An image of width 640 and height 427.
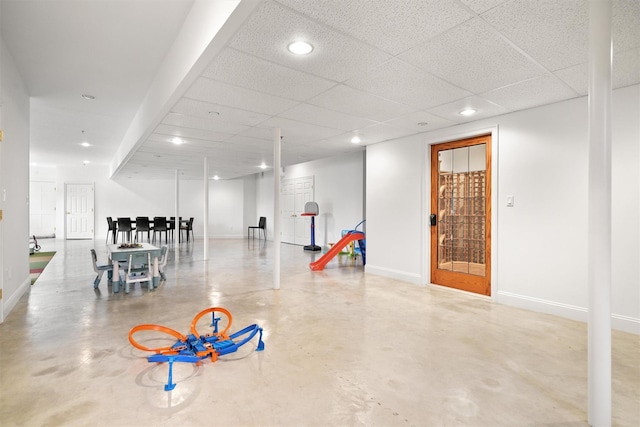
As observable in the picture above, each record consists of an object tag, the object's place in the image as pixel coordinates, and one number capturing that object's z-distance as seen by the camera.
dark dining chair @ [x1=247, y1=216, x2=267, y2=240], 12.84
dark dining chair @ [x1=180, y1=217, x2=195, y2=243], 11.50
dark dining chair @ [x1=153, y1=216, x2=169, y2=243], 10.69
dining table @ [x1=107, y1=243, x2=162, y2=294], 4.73
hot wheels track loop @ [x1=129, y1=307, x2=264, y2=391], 2.39
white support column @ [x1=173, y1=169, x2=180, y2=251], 10.30
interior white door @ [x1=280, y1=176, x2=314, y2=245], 10.66
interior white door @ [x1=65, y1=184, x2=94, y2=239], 12.62
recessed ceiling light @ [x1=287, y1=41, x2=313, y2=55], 2.50
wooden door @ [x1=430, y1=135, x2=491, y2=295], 4.59
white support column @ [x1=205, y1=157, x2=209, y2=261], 7.90
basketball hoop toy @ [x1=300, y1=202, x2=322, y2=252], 9.49
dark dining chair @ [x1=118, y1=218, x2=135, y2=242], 10.55
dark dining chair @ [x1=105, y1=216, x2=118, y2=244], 10.98
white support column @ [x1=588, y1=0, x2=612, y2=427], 1.73
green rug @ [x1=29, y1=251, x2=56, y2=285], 5.92
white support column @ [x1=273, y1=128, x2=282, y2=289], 4.93
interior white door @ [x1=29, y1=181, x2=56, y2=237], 12.84
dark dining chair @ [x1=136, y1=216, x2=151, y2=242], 10.69
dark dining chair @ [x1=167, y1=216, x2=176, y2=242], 11.73
